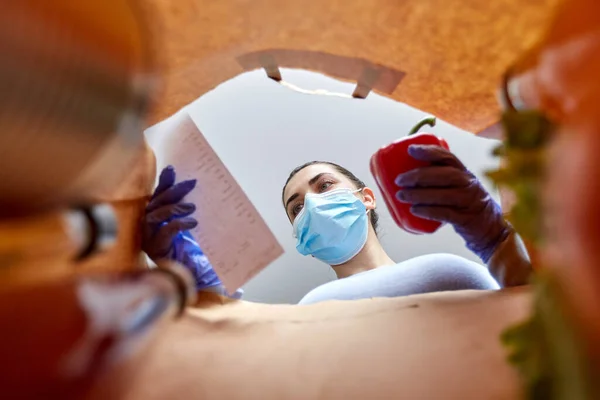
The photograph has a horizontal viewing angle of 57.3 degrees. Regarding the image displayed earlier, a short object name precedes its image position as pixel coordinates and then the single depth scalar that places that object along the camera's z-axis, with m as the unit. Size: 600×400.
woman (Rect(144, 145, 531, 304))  0.83
